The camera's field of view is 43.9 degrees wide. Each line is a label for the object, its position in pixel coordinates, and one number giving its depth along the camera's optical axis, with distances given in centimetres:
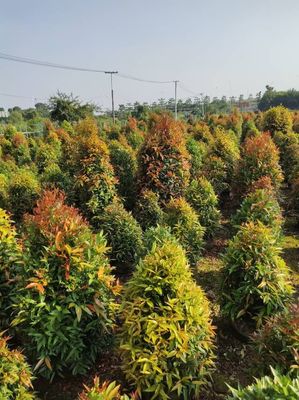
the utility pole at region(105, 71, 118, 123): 3244
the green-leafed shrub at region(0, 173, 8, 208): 692
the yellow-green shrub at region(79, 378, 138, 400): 199
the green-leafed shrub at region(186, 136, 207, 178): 859
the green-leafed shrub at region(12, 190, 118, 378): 305
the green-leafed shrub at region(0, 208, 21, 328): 356
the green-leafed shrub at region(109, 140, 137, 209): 698
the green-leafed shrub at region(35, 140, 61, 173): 965
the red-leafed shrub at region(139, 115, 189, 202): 615
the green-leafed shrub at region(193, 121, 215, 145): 1159
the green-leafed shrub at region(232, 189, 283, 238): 481
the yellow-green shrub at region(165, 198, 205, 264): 501
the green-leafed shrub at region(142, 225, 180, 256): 351
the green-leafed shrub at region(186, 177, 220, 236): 592
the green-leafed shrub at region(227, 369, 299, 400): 184
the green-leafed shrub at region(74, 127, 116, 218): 578
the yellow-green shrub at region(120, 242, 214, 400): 271
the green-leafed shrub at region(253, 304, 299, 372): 252
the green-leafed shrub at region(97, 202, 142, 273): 506
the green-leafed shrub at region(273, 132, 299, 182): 904
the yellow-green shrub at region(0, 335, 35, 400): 245
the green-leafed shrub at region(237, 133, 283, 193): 661
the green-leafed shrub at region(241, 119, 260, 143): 1413
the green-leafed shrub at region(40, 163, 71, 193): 699
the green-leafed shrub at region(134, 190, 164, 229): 573
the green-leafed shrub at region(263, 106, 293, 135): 1068
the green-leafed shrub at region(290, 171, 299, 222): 700
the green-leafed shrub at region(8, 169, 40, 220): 668
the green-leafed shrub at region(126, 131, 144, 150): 1123
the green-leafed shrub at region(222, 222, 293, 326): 355
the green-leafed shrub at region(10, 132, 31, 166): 1294
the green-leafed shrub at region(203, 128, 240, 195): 769
